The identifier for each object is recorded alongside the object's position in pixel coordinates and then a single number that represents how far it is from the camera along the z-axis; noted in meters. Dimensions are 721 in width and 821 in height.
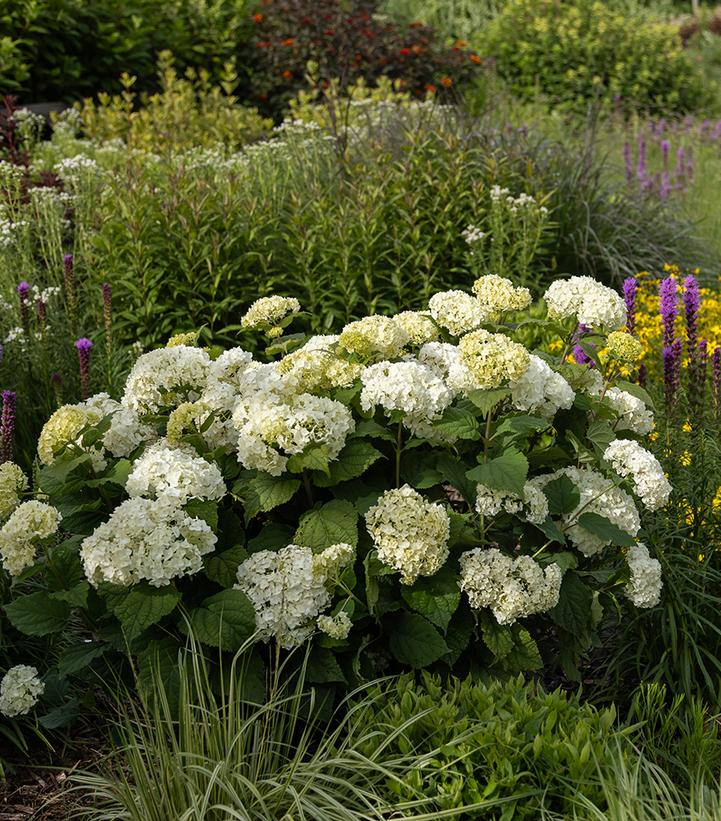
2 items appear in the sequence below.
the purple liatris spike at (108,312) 4.37
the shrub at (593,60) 14.27
